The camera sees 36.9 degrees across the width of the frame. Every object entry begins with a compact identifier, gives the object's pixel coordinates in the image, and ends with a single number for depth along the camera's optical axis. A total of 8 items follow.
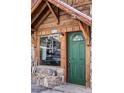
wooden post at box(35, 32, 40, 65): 7.89
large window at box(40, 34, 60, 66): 7.07
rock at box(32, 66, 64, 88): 6.61
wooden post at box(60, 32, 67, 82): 6.62
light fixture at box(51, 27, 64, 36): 7.02
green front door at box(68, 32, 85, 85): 6.17
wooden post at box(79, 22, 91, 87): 5.76
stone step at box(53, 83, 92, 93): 5.52
